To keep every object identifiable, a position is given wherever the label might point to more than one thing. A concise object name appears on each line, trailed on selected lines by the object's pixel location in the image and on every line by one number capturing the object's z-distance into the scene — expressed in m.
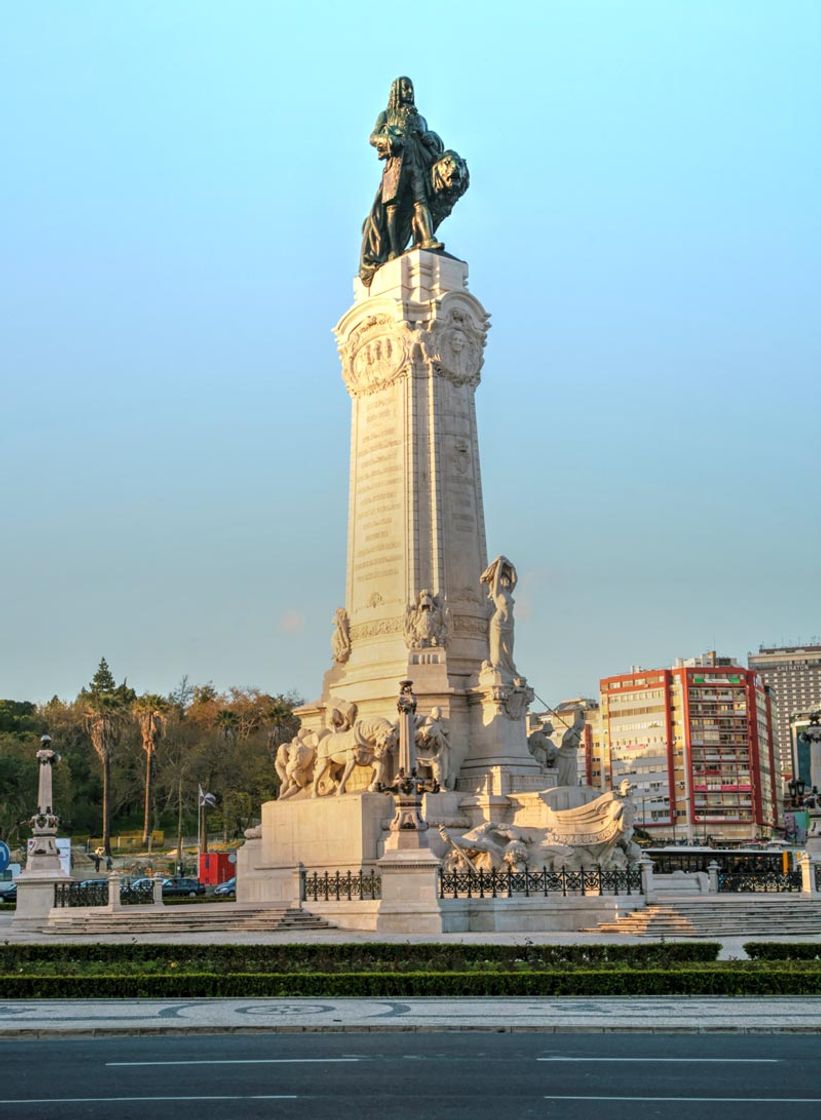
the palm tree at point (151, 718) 91.81
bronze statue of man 42.19
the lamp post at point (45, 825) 36.91
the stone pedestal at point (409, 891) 28.48
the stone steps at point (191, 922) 31.20
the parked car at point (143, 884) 40.74
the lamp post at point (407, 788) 29.44
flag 66.12
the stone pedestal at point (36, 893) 35.66
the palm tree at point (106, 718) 90.56
